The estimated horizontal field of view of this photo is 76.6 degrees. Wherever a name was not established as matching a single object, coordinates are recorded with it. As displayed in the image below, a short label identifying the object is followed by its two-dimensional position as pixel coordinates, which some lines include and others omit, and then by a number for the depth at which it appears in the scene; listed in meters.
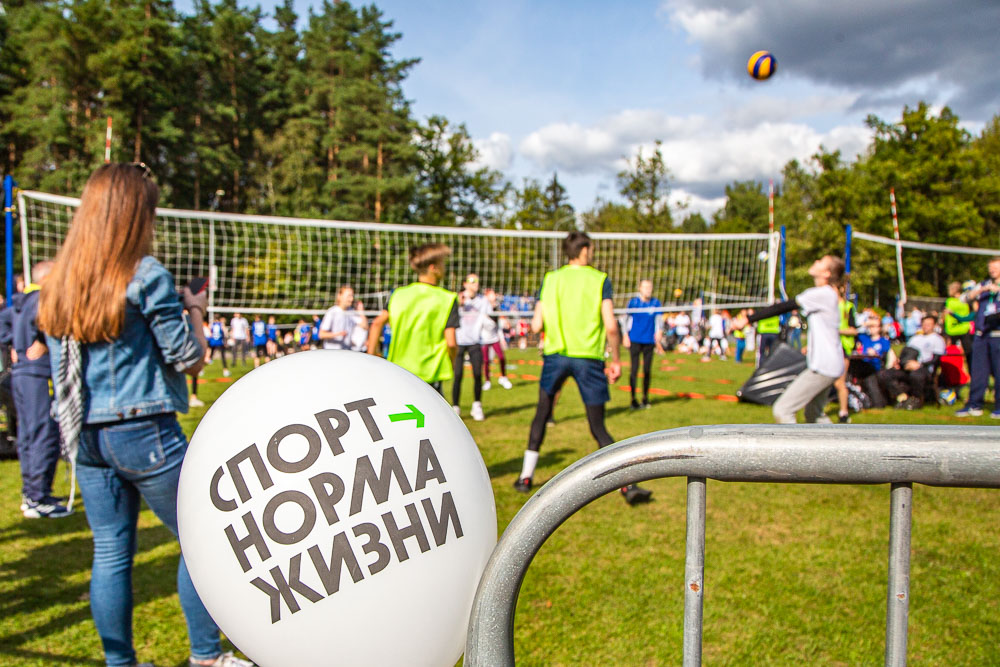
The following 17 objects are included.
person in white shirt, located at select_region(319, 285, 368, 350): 8.01
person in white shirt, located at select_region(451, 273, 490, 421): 8.55
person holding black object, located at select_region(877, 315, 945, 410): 9.59
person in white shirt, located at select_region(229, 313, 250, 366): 19.19
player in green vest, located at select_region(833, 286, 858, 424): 7.80
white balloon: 1.20
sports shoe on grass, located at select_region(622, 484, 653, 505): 4.64
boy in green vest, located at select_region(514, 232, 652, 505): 4.71
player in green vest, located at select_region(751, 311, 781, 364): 14.32
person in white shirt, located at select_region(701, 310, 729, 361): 21.80
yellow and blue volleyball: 9.25
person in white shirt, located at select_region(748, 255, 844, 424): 5.84
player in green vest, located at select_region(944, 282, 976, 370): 10.62
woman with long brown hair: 2.15
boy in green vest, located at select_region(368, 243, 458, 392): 4.91
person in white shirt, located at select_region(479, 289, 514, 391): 10.25
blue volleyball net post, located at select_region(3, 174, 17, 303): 5.92
